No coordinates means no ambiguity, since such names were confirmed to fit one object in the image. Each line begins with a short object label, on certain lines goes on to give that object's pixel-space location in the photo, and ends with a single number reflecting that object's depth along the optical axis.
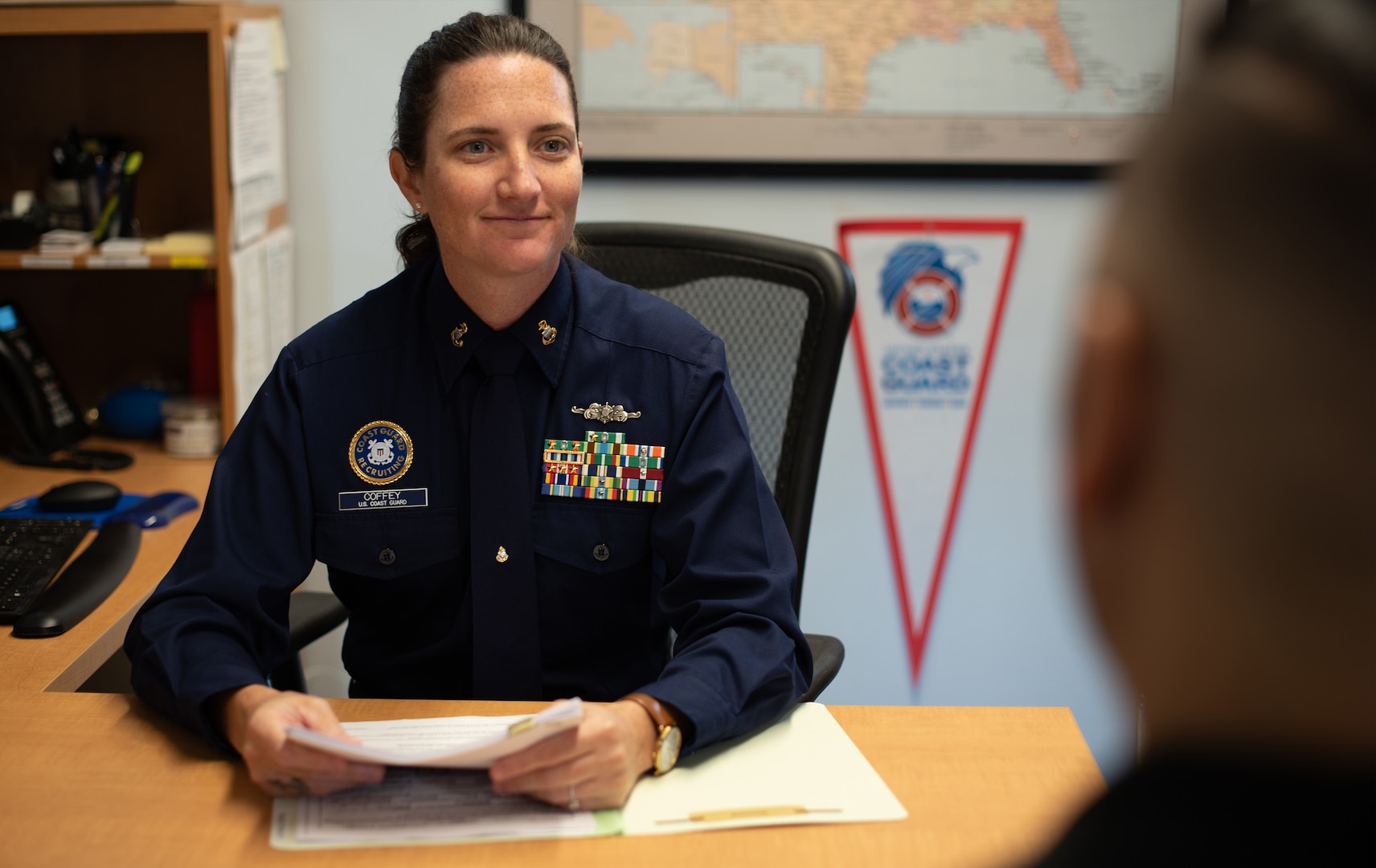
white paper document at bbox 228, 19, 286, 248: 2.04
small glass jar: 2.18
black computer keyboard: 1.49
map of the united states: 2.27
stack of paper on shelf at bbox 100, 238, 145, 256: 2.06
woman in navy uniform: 1.32
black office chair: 1.62
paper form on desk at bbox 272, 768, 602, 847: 0.98
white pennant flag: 2.39
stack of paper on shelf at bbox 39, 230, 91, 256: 2.07
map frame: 2.31
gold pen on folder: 1.01
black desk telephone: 2.14
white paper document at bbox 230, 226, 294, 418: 2.10
